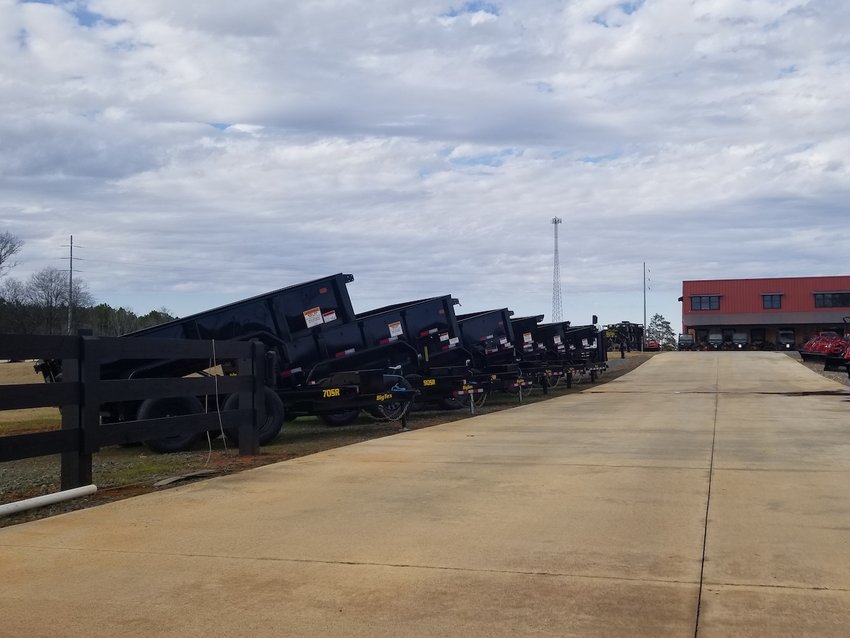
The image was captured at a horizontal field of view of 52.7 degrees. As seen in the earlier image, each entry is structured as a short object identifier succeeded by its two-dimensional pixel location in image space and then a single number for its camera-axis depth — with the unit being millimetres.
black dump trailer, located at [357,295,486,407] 17625
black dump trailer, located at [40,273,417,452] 13211
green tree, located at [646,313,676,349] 143625
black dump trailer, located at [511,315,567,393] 24938
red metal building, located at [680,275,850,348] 84625
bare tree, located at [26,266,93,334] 73312
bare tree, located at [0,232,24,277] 71012
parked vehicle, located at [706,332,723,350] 83062
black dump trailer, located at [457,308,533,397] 21641
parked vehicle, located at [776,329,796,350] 81875
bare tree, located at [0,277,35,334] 68188
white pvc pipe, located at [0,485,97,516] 6906
